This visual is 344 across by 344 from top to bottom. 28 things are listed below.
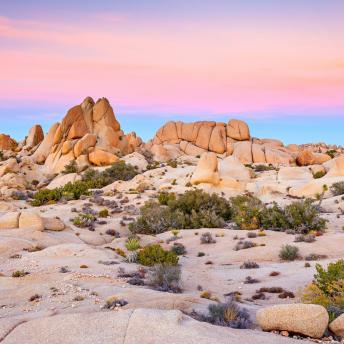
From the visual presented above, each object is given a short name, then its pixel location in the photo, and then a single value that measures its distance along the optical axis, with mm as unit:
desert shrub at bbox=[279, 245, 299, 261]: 20000
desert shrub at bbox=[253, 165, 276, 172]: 62962
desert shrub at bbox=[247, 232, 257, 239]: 24266
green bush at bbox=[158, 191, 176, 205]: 39625
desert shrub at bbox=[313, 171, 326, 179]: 50375
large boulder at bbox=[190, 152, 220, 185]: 46250
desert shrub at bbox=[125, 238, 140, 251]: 21953
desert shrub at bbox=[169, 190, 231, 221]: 33250
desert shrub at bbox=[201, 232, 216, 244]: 24672
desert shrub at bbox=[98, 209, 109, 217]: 35975
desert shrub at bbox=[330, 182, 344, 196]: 40500
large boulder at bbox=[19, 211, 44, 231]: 24109
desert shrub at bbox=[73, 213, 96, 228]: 29625
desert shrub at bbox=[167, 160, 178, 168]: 62062
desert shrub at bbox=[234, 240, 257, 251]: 22453
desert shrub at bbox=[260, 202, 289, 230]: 26625
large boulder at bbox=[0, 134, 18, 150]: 89588
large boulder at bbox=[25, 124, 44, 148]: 88312
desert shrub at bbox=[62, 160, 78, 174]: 66750
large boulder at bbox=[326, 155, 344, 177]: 46656
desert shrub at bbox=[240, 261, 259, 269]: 19000
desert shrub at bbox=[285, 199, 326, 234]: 25297
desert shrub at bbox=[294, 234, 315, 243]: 22047
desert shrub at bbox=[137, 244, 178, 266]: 18438
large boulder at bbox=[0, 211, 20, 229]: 24842
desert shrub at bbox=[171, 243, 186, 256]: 22777
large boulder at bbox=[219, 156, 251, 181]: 50125
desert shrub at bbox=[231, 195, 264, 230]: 27395
